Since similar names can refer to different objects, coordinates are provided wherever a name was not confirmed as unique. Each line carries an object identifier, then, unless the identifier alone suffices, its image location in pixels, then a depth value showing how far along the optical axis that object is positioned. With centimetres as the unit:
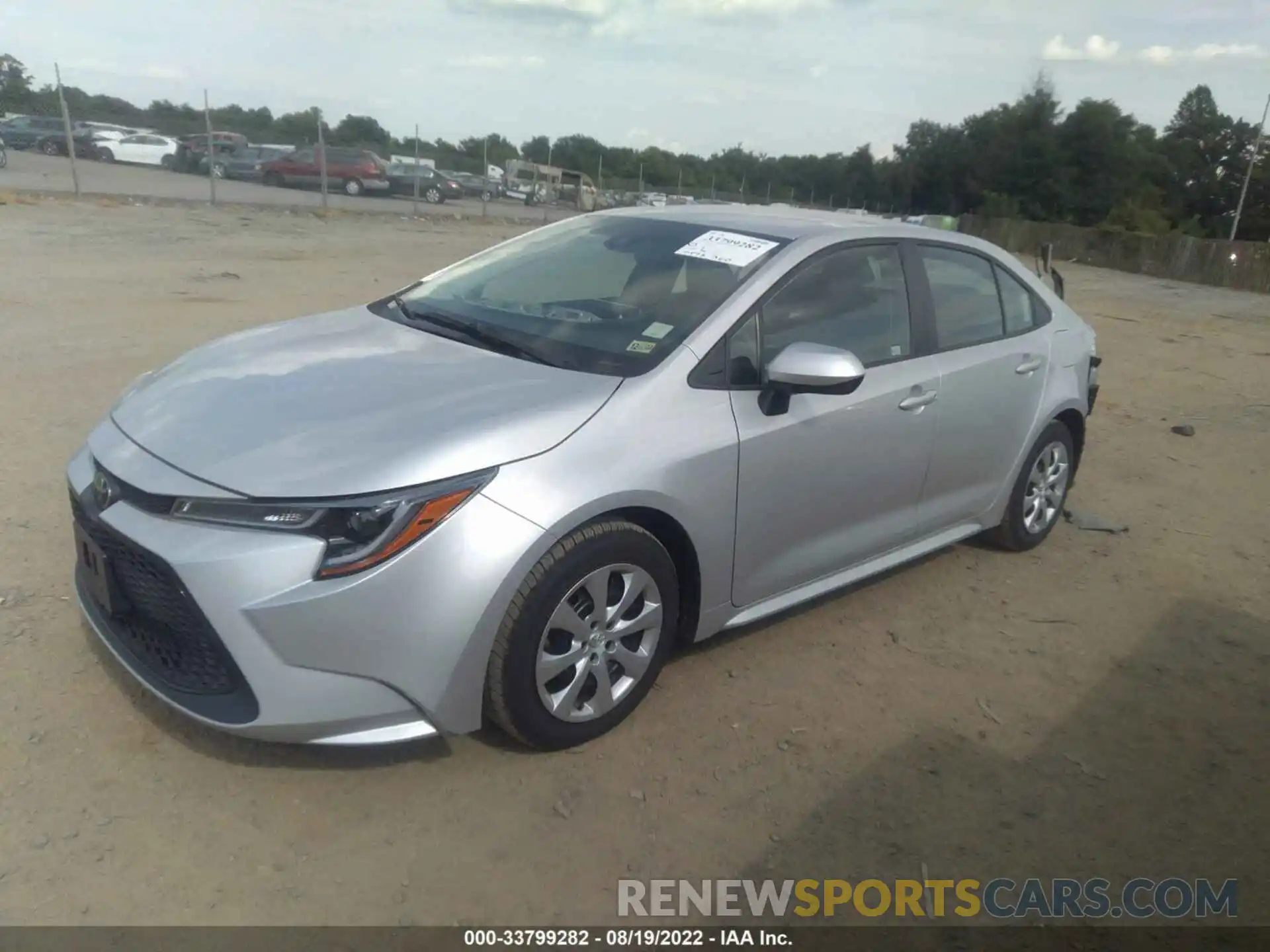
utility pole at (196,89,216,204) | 2175
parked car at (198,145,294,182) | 2970
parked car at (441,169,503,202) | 3288
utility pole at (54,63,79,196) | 1962
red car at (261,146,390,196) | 2956
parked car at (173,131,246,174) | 2938
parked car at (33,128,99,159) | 2467
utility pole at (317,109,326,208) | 2344
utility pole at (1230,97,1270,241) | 4919
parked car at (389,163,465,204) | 3084
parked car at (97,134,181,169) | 3014
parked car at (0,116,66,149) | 2445
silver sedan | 263
